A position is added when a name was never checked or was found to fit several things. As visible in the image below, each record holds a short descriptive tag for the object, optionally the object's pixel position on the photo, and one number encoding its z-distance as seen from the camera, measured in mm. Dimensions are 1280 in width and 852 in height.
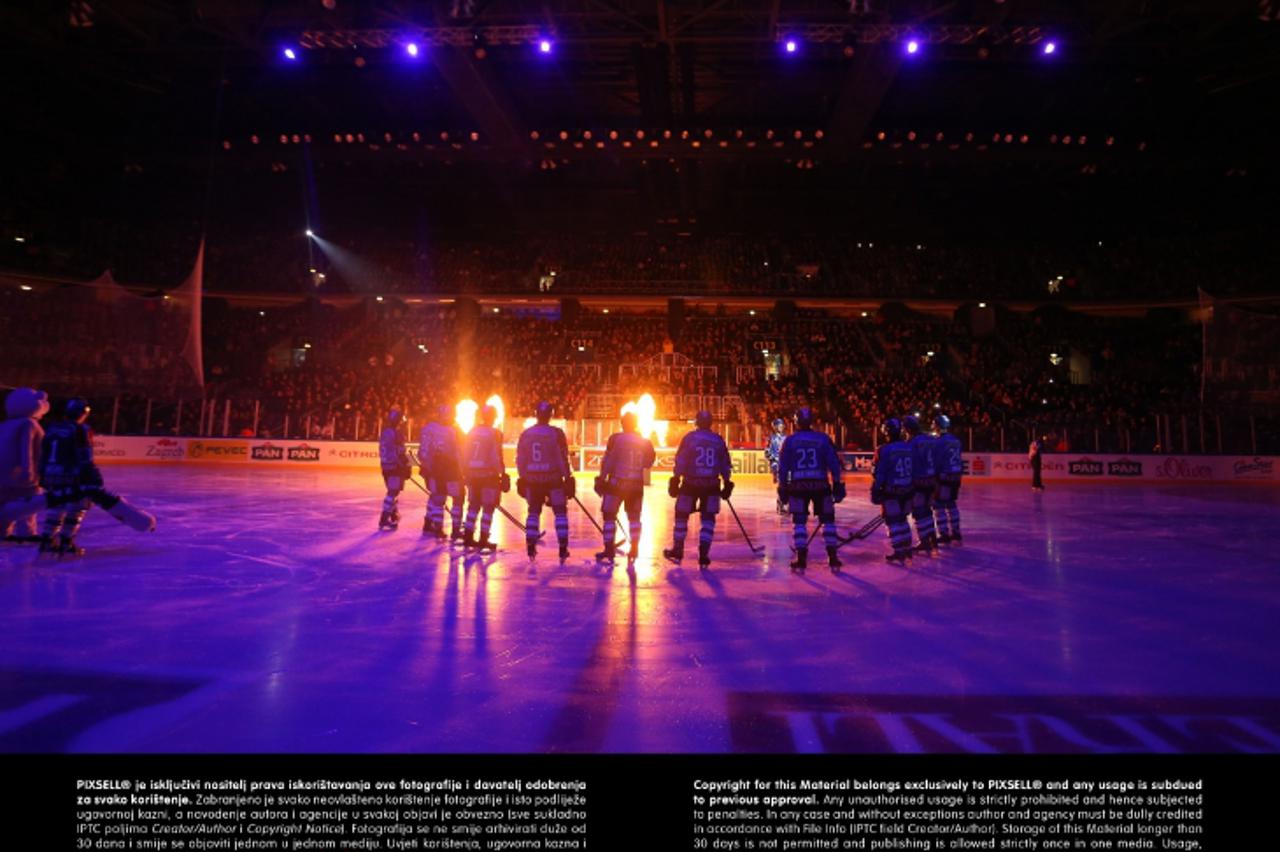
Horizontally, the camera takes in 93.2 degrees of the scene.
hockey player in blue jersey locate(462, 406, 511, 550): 8469
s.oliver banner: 22656
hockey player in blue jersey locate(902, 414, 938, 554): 8609
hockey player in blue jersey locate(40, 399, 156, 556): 7227
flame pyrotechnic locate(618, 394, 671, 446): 22375
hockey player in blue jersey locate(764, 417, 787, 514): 13879
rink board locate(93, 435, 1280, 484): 22688
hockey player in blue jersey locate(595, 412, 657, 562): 7973
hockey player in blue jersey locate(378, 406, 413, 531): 10219
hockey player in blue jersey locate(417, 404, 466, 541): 9289
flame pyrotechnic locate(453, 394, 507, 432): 20531
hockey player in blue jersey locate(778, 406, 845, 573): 7703
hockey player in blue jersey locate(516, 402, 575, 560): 8031
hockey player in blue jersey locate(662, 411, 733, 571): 7816
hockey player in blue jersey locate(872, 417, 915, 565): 8102
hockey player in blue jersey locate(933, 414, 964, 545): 9398
